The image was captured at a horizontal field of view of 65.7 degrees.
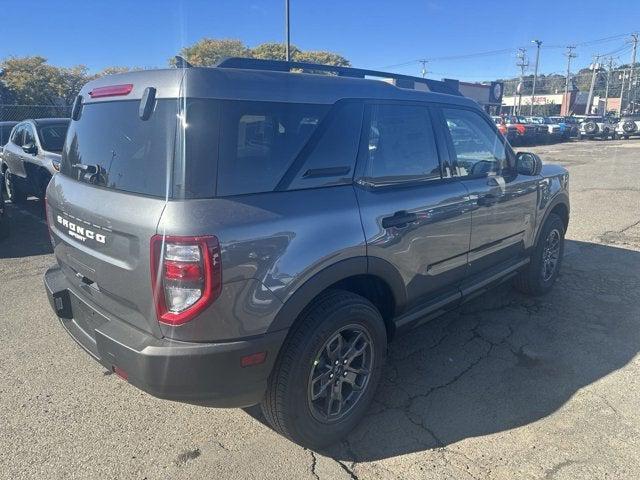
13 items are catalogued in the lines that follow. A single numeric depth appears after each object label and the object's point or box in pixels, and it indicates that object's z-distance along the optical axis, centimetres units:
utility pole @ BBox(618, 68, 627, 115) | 7288
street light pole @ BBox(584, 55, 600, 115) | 6380
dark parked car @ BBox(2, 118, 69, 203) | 762
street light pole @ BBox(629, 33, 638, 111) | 6994
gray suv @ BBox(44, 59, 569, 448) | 213
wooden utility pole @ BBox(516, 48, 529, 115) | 7688
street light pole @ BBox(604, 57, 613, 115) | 7206
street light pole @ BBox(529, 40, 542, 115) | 6370
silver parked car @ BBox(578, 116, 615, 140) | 3183
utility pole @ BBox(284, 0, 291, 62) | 1670
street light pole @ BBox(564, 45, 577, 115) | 7564
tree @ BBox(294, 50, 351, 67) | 4969
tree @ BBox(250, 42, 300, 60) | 4600
